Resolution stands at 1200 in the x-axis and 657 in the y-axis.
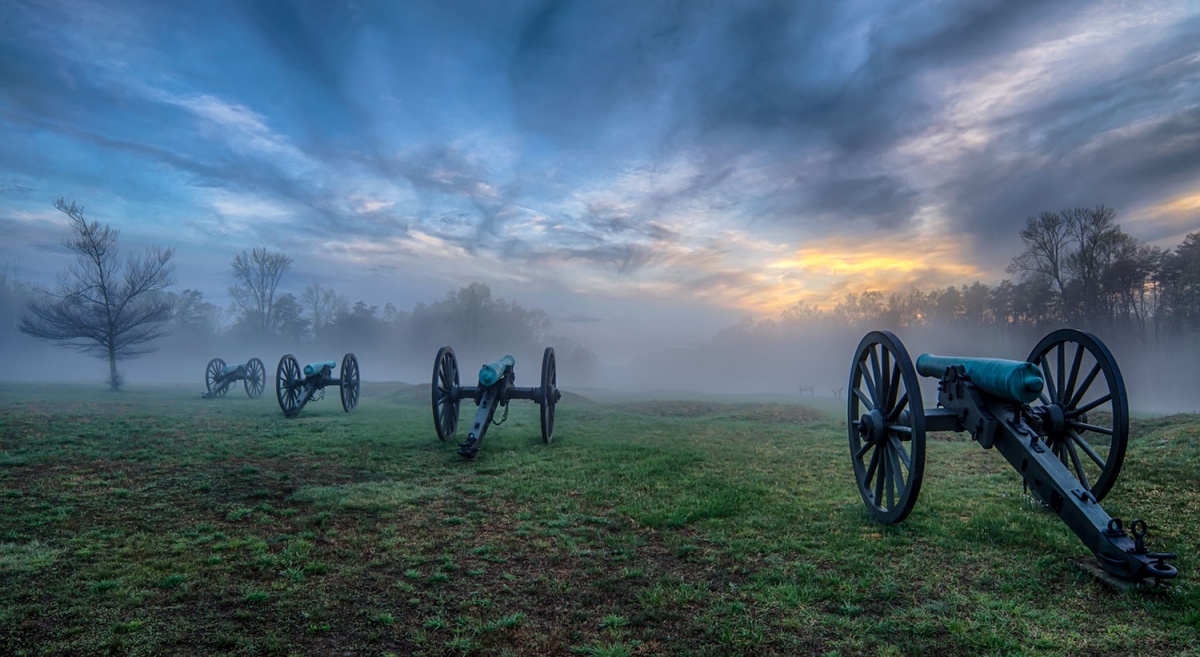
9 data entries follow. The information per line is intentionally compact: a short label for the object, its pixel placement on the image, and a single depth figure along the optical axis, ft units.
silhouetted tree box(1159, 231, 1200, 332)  99.55
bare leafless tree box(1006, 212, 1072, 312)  106.42
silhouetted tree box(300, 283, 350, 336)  215.10
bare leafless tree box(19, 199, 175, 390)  90.99
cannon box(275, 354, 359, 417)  53.93
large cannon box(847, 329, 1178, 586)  13.29
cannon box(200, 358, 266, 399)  81.56
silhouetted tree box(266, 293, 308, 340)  187.18
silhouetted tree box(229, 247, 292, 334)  162.61
